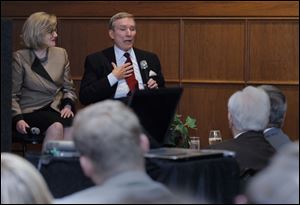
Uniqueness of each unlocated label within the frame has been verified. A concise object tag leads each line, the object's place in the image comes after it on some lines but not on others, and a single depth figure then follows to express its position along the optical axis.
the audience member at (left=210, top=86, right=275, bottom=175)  5.80
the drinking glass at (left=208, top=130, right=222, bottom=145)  8.52
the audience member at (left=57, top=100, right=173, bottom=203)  3.44
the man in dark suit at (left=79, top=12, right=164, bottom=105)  8.74
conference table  4.77
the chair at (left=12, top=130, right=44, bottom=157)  8.60
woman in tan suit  8.73
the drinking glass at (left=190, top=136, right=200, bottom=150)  7.79
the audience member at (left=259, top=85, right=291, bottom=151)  6.41
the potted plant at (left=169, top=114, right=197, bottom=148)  8.49
